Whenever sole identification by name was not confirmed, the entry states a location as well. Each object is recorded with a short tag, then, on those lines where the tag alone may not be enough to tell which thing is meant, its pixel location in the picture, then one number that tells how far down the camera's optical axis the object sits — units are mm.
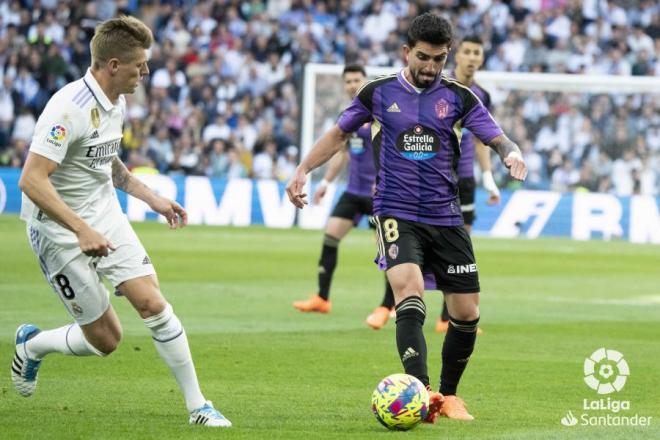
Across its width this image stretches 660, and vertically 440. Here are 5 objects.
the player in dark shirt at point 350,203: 27500
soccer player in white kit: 13969
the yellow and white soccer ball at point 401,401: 14055
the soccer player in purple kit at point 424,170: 15187
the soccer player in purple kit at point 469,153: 23406
